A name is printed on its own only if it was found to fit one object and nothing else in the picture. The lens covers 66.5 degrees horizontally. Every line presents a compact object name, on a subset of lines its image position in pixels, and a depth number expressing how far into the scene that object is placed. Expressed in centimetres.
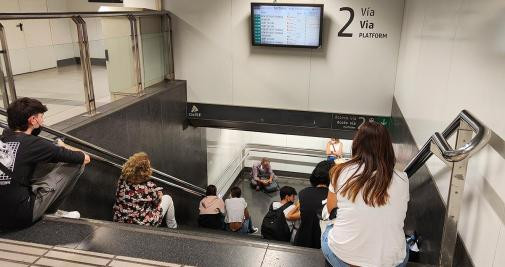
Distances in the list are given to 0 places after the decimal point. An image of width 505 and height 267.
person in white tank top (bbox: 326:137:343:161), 894
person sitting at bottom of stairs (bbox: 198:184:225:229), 540
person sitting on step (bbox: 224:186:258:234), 548
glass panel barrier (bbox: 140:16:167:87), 564
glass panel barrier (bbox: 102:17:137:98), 511
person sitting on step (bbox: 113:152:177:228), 347
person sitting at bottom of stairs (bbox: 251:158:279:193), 921
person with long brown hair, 190
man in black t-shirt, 258
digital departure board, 554
